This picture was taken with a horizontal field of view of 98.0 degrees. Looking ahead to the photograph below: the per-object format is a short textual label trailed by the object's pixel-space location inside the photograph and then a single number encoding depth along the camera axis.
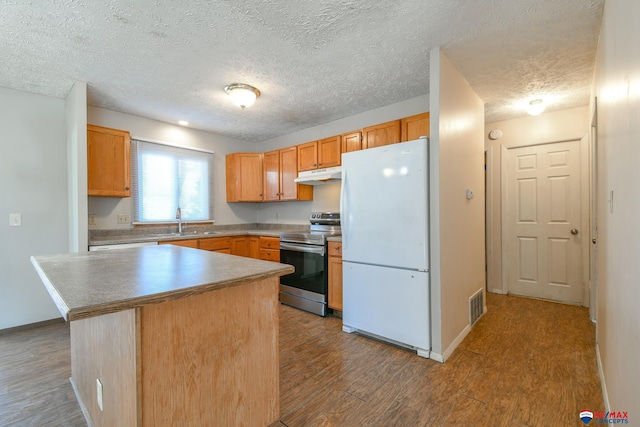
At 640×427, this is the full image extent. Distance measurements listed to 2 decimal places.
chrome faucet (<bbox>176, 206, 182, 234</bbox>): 3.98
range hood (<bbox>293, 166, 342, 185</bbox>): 3.54
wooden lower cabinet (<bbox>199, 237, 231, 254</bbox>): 3.70
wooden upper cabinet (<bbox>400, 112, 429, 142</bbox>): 2.85
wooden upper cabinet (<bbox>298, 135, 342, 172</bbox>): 3.63
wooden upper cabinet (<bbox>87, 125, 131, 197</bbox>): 3.06
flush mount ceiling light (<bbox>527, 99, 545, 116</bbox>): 3.14
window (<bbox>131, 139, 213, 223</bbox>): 3.68
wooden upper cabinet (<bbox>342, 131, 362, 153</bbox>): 3.40
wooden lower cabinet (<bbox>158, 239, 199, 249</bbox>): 3.48
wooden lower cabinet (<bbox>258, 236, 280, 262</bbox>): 3.84
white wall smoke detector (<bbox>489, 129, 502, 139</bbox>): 3.89
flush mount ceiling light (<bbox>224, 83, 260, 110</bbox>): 2.78
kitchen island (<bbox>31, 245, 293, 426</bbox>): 1.03
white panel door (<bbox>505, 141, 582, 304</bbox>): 3.46
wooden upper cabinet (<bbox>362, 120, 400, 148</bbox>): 3.06
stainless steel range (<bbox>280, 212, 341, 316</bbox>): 3.22
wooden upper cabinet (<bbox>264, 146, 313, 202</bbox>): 4.13
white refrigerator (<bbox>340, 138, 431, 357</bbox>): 2.25
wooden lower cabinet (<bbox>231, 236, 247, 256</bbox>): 4.05
